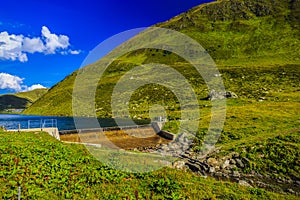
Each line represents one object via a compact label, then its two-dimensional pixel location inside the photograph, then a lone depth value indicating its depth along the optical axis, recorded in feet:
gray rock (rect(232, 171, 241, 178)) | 100.73
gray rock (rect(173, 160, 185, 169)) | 102.72
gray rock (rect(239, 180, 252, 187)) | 88.07
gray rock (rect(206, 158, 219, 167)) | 111.04
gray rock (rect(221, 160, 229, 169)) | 108.47
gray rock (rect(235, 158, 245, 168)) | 108.78
